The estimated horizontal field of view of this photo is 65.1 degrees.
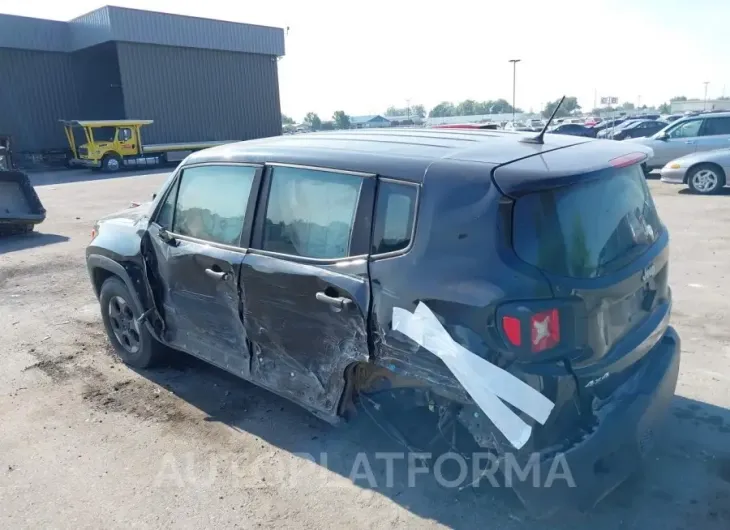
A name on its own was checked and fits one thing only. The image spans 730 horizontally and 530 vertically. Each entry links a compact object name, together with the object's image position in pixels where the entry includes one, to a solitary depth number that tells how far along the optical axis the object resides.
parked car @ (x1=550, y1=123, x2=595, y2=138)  25.50
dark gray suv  2.48
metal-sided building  33.59
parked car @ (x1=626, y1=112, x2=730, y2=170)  14.05
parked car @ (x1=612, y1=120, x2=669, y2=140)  19.76
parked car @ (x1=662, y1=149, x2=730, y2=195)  12.29
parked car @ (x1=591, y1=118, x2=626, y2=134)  27.69
